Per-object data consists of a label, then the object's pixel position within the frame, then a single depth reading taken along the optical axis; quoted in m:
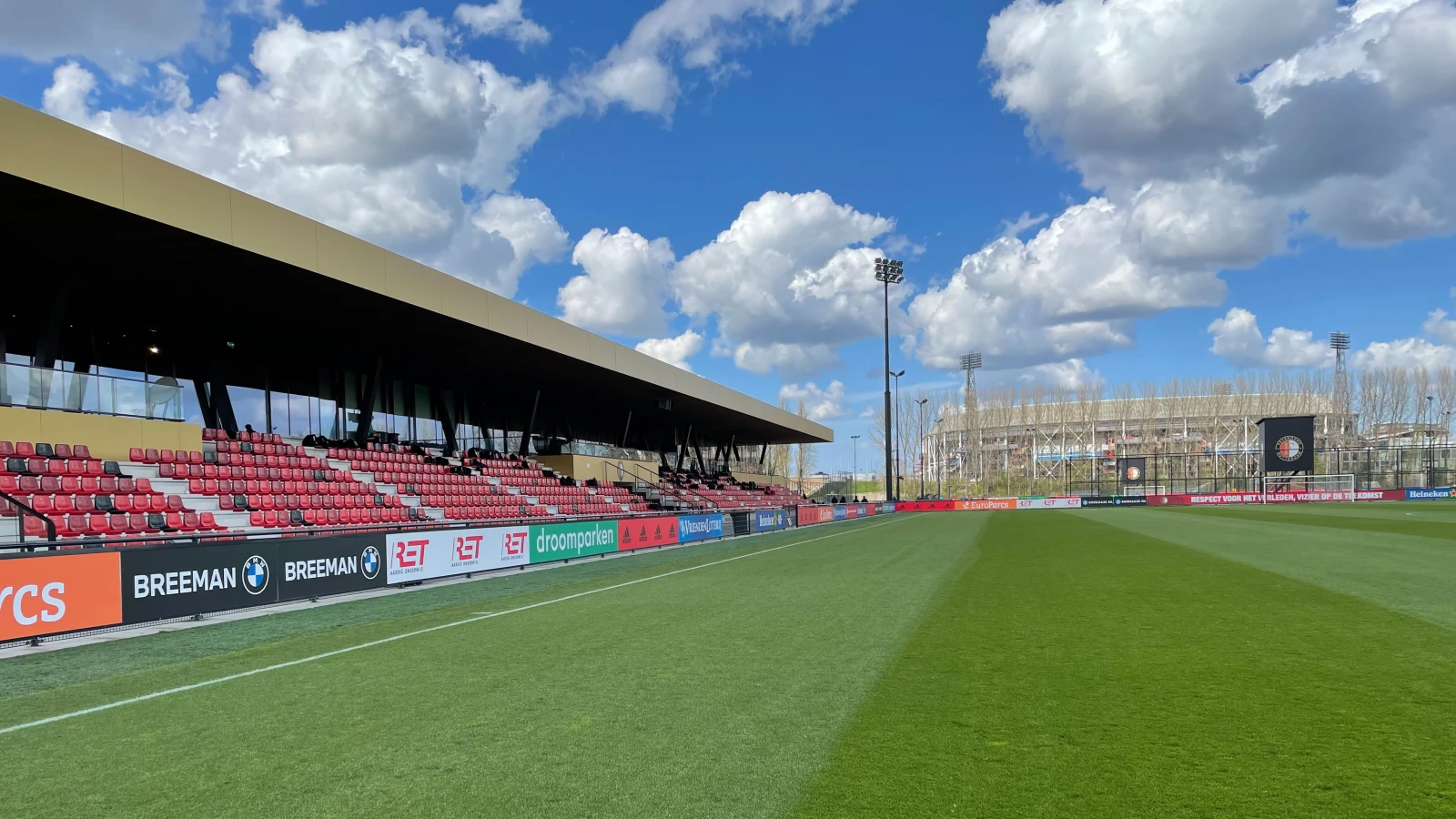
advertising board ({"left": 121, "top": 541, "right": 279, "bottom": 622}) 10.12
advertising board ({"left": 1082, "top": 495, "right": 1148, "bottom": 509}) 60.12
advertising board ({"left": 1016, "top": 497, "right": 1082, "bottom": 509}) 61.91
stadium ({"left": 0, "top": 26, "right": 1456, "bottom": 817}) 4.48
